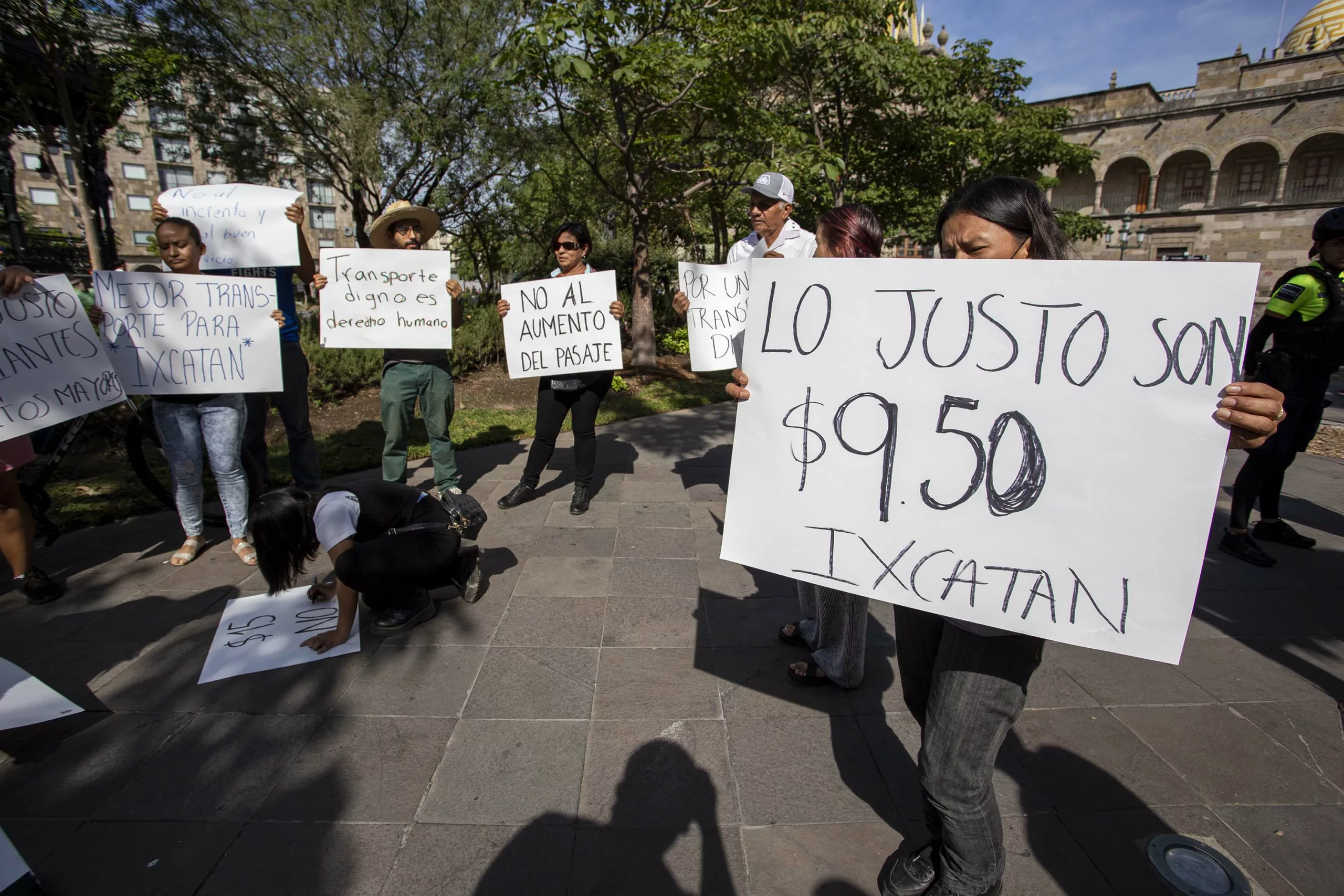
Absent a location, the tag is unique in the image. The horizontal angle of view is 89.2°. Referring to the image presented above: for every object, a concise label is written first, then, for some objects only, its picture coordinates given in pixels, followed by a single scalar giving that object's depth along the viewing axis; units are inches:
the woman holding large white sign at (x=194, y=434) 149.4
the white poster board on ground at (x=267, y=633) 116.6
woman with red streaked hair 101.7
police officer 152.4
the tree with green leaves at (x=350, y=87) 445.1
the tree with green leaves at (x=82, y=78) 322.3
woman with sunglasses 188.1
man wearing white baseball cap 137.3
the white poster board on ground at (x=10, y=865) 67.6
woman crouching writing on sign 115.0
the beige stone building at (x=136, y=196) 1688.0
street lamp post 1235.9
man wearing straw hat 180.2
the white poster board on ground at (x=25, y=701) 94.4
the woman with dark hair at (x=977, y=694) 62.9
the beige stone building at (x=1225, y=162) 1307.8
